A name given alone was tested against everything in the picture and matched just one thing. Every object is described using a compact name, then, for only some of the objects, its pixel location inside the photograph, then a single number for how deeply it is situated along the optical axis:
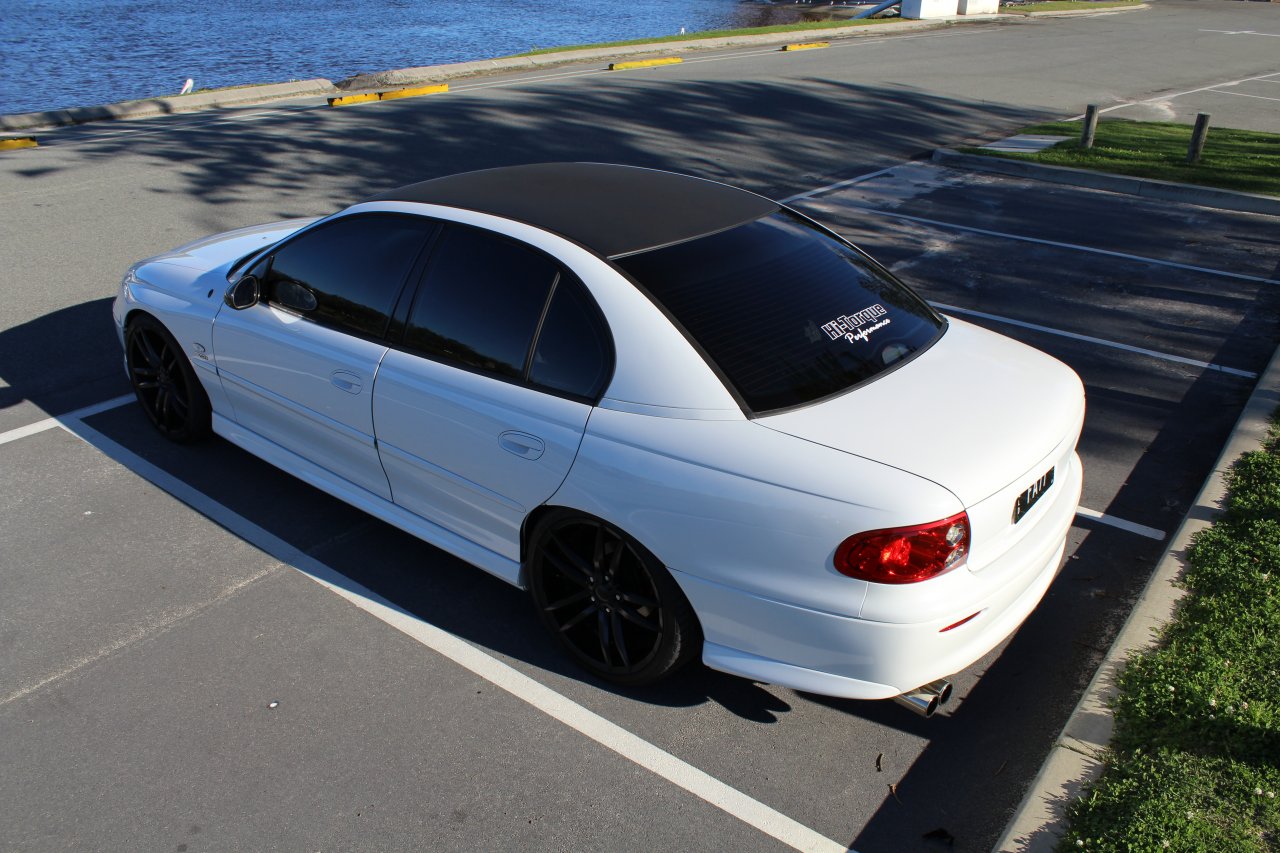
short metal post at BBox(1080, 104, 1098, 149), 13.63
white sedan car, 3.22
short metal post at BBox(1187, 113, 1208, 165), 12.60
